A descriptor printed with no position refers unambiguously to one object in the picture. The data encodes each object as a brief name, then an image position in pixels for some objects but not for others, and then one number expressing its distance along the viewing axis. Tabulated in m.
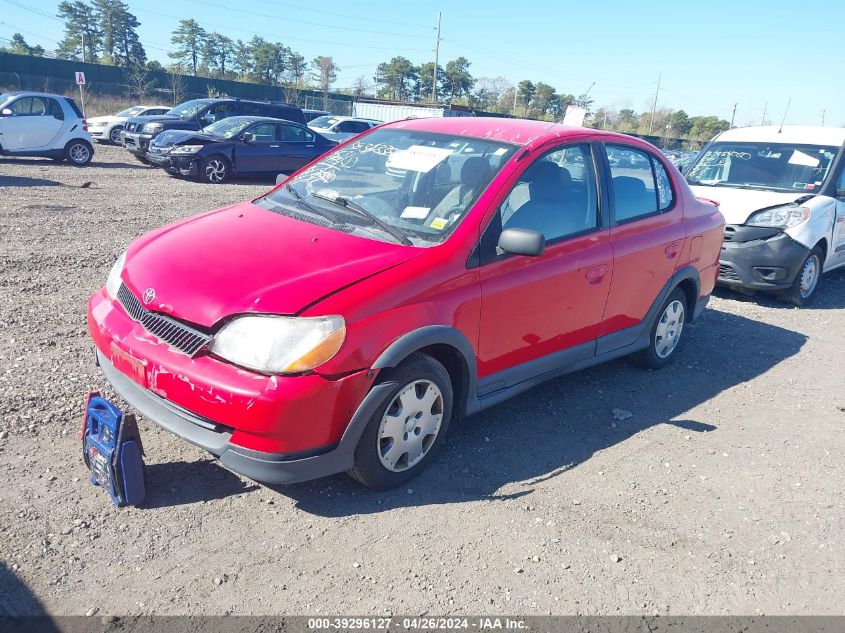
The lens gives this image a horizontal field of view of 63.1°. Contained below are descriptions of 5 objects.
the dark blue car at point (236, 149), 15.19
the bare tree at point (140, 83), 41.89
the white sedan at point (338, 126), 22.77
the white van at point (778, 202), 7.62
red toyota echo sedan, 3.03
